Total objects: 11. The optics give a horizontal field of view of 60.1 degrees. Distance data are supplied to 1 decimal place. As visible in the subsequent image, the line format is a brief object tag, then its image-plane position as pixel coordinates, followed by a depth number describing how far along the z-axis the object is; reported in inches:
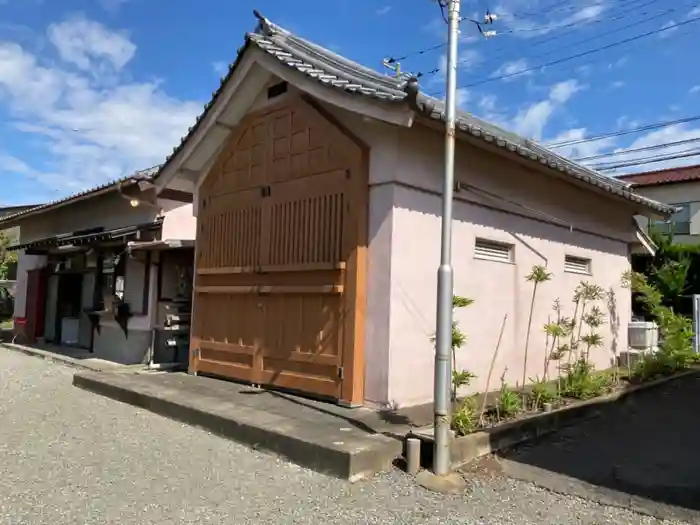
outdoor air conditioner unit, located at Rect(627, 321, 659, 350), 453.7
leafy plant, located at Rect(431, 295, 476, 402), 239.3
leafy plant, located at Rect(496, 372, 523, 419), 267.6
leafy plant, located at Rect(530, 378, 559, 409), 291.9
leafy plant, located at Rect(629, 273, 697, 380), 406.3
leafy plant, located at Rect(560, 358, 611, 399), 321.4
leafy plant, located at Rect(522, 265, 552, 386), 350.7
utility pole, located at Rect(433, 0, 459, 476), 203.9
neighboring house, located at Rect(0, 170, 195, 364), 476.7
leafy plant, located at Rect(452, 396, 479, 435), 232.7
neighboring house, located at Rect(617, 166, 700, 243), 855.1
